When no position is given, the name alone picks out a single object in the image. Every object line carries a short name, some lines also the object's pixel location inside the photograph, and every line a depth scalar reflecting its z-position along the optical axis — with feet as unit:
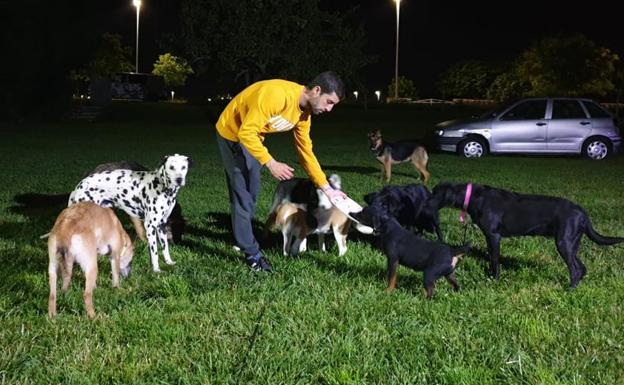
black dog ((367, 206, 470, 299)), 16.98
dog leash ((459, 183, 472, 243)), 20.21
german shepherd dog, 44.21
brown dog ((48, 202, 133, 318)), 15.15
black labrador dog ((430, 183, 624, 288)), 18.43
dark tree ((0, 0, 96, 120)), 105.40
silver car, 61.11
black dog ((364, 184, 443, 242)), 23.10
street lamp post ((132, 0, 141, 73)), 238.48
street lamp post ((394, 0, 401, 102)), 191.93
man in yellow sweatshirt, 18.43
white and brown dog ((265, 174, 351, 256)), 22.22
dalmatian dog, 21.07
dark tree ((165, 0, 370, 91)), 122.72
